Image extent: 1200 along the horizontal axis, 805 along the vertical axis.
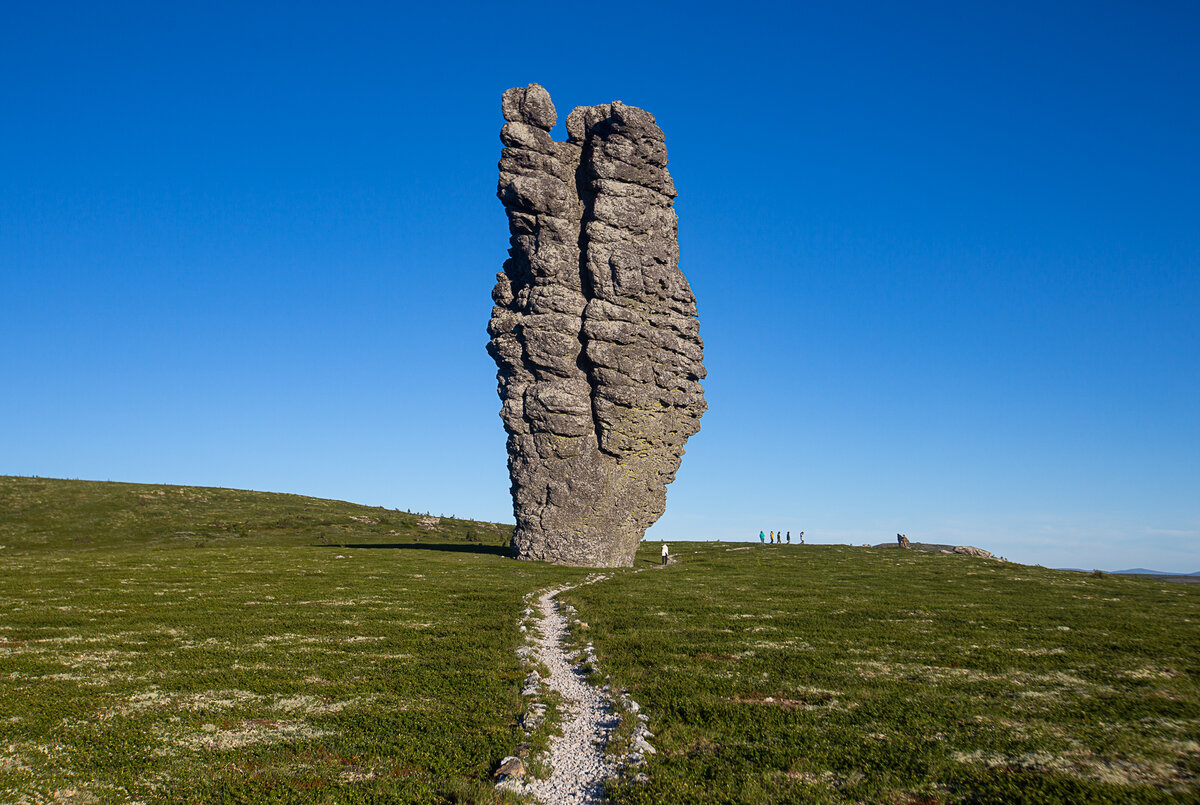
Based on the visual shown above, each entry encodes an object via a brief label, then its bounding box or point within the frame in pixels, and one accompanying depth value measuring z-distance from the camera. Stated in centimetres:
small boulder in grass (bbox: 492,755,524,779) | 1274
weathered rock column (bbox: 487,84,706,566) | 5978
